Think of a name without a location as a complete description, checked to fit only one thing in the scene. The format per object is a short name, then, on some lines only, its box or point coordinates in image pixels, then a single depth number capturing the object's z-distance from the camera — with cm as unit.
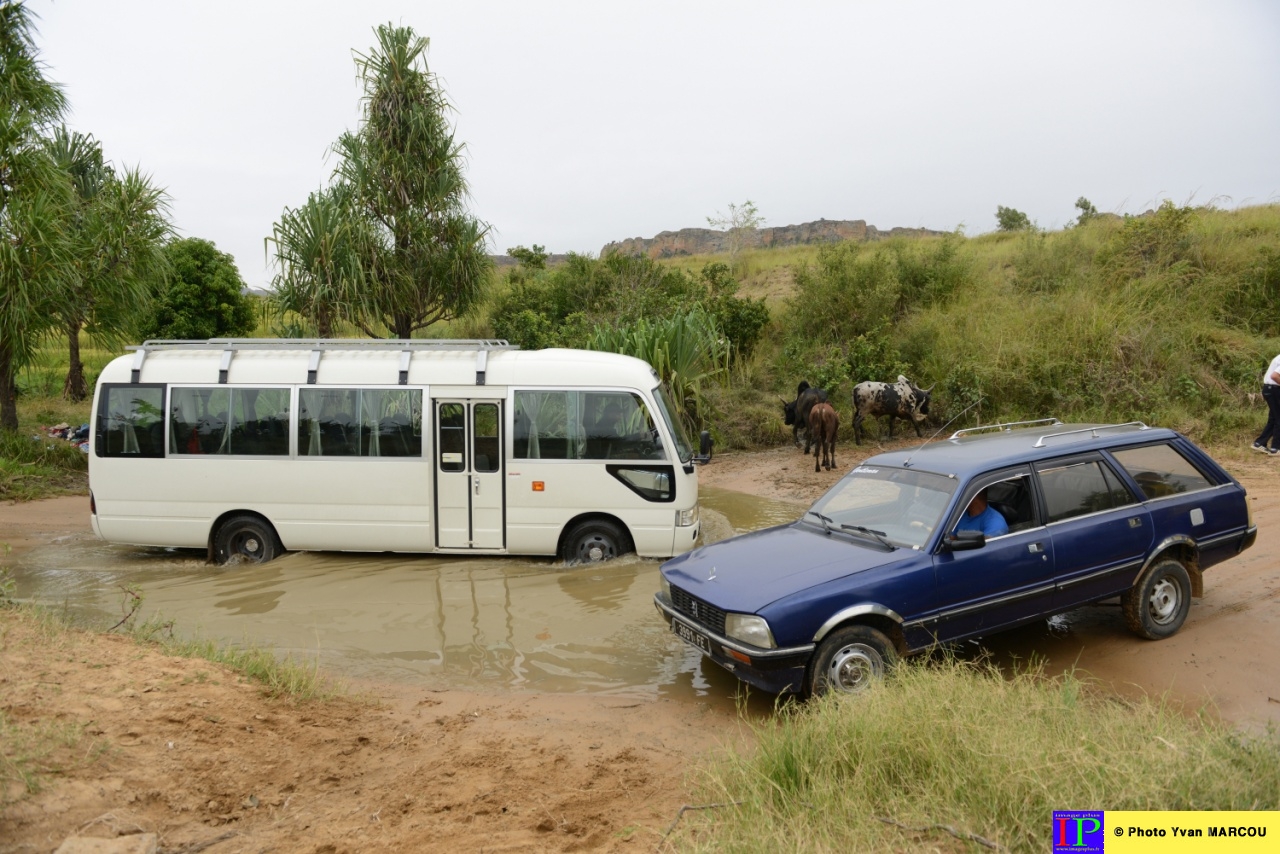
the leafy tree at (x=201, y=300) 2541
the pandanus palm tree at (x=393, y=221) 1617
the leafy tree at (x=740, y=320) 2200
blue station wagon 546
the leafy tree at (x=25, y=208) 1466
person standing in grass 1349
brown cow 1484
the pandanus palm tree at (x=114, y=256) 1580
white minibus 953
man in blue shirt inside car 624
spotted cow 1655
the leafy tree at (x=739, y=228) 3344
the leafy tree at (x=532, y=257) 3002
